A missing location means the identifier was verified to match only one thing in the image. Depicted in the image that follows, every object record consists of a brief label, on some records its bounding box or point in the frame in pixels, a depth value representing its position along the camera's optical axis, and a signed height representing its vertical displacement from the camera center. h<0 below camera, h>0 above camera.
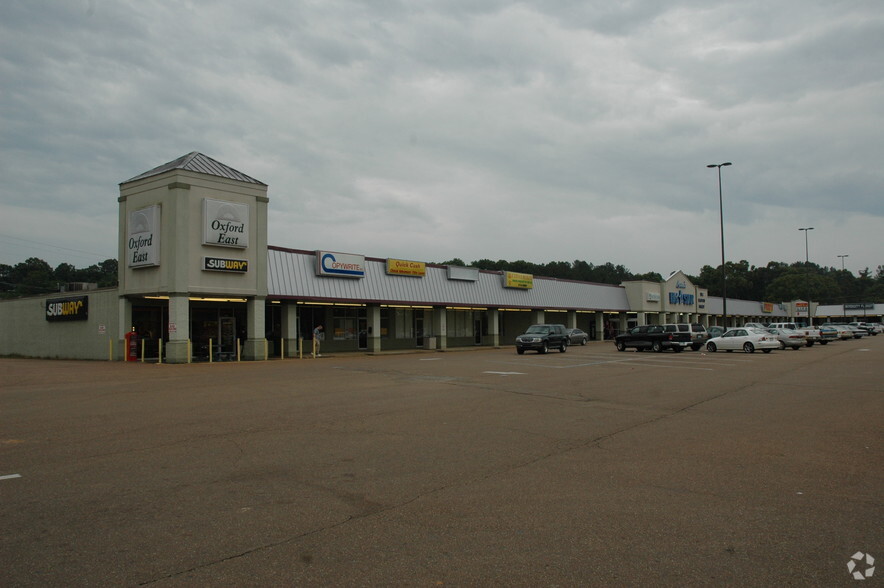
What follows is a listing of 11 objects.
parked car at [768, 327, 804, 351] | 39.75 -2.11
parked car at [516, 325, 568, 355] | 35.09 -1.64
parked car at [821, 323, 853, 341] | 55.29 -2.51
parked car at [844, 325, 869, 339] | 59.81 -2.70
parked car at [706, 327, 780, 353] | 35.41 -2.01
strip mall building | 28.25 +1.25
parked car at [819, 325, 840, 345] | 48.96 -2.36
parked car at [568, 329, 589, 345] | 47.42 -2.10
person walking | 32.62 -1.16
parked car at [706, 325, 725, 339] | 45.56 -1.83
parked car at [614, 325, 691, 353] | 35.88 -1.84
